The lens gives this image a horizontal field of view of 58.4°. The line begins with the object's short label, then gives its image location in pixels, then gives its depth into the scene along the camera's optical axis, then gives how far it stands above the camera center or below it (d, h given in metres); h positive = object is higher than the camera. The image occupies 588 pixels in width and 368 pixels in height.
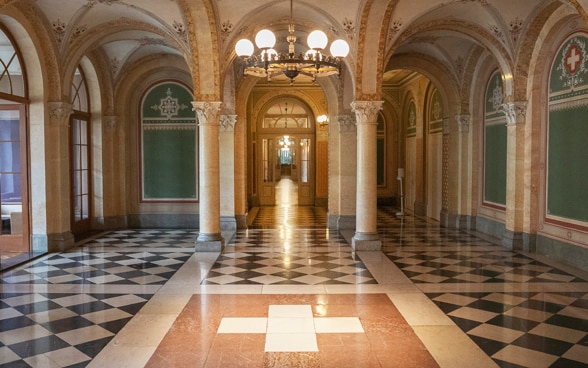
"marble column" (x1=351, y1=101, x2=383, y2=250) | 10.76 -0.24
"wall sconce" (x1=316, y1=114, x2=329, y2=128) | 19.20 +1.93
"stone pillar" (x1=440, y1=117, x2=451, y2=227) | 14.52 -0.23
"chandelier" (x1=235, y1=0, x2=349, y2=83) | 7.18 +1.67
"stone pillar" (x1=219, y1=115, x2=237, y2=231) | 14.07 -0.11
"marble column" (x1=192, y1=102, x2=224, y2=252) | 10.65 -0.21
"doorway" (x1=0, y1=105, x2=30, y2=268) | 10.10 -0.09
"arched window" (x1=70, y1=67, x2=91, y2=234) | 12.80 +0.51
